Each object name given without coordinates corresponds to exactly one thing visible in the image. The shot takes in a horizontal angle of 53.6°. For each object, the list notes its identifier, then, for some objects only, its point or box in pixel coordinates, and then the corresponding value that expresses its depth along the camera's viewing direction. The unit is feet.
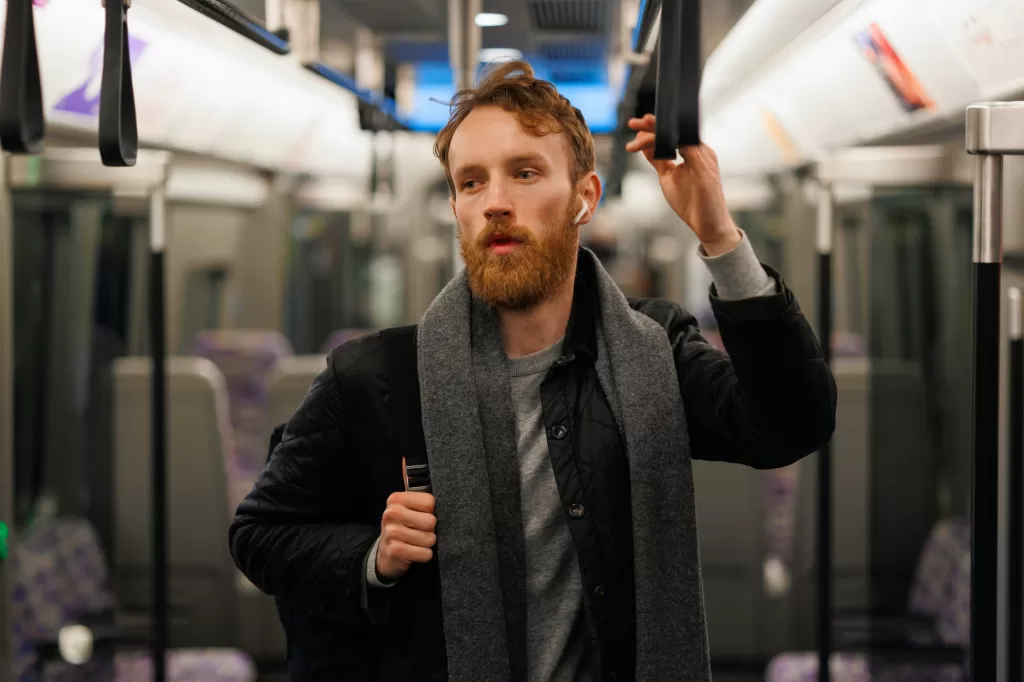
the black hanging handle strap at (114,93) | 4.52
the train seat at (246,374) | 19.10
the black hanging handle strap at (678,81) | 4.18
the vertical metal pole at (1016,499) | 5.75
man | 4.96
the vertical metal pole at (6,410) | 10.62
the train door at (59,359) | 12.60
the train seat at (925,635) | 11.02
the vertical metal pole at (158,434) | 9.17
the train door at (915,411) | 12.89
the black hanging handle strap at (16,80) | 4.21
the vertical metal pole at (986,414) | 4.86
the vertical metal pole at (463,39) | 10.05
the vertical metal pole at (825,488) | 9.78
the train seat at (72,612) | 11.37
